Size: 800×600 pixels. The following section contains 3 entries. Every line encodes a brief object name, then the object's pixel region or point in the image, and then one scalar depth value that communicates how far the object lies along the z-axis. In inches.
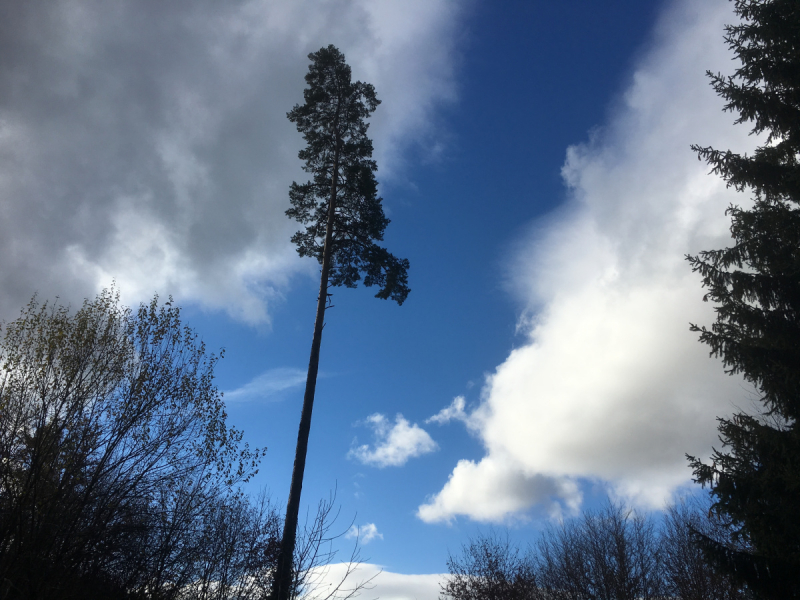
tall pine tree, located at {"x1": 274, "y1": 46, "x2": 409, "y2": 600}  602.5
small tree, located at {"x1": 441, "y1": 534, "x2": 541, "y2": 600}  900.6
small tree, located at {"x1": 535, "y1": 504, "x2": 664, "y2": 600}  890.7
